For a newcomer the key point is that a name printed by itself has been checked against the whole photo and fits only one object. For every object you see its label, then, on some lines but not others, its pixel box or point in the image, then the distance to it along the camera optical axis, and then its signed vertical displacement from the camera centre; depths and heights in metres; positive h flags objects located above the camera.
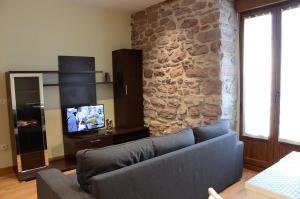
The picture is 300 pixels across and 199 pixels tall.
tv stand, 3.67 -0.88
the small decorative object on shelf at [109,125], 4.30 -0.71
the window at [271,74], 3.09 +0.12
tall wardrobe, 4.48 -0.02
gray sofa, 1.69 -0.73
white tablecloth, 1.29 -0.61
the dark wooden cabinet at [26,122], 3.27 -0.48
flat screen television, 3.81 -0.52
